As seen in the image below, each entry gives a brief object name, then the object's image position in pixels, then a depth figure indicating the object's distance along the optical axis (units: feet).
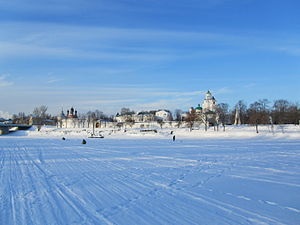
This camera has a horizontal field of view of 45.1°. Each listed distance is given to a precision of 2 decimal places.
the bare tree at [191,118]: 343.87
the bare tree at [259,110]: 280.31
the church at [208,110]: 366.06
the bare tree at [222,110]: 366.80
